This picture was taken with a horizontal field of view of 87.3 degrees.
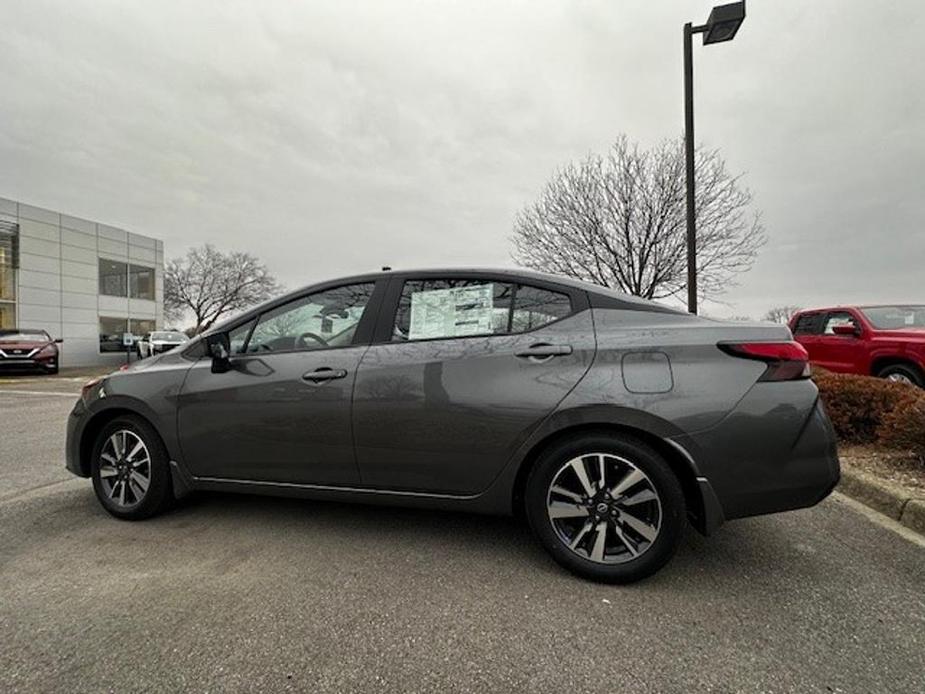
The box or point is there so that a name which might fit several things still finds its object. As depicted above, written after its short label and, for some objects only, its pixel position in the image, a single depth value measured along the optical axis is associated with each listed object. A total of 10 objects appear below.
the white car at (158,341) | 19.16
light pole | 6.41
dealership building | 20.36
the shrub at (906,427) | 3.76
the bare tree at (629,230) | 13.88
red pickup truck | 6.79
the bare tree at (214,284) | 41.94
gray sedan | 2.24
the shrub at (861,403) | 4.43
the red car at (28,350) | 15.13
